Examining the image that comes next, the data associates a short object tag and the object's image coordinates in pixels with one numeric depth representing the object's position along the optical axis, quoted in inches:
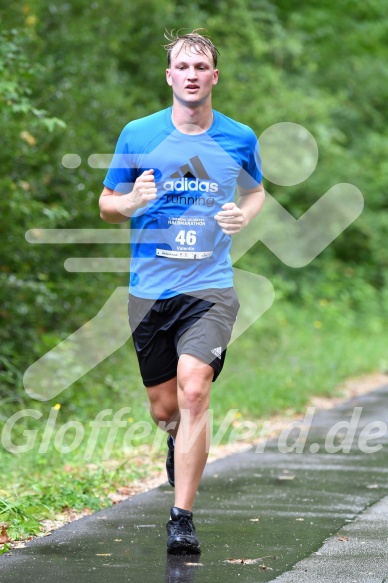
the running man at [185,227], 381.4
